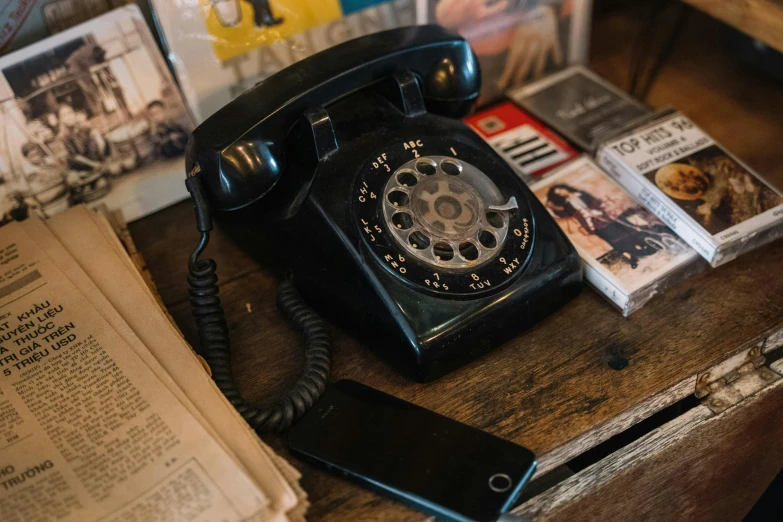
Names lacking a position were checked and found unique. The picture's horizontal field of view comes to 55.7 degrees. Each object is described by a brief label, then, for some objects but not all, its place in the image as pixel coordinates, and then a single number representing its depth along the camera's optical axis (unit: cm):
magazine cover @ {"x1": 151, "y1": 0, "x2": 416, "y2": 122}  83
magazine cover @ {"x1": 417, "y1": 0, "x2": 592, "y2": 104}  95
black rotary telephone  66
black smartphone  57
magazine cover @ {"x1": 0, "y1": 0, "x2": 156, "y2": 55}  78
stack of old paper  55
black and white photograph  79
